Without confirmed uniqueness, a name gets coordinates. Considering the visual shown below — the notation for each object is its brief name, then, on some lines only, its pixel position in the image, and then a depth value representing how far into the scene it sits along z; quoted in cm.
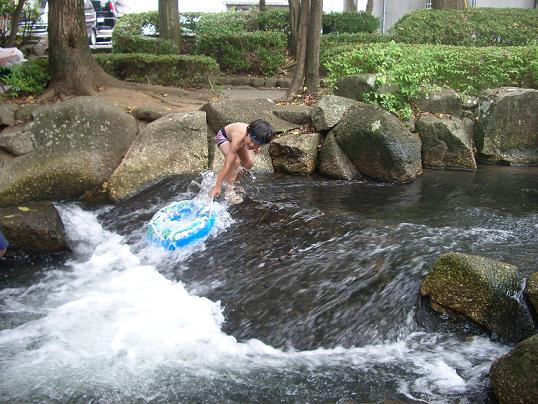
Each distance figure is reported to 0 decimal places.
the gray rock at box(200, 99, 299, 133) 891
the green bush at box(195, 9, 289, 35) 1716
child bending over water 634
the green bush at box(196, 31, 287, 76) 1517
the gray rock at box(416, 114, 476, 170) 875
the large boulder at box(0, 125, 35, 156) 821
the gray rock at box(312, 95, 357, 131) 860
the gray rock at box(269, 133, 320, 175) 844
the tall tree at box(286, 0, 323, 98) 1065
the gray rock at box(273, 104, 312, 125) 907
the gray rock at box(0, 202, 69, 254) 658
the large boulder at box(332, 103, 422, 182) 807
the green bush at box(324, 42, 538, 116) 951
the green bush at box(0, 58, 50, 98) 936
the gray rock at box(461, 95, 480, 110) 939
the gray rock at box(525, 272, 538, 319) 434
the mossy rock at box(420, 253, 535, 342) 444
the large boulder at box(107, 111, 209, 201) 802
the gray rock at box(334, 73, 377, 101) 915
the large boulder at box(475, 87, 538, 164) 902
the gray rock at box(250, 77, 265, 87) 1453
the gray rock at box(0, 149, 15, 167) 812
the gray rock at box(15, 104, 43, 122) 858
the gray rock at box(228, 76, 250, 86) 1450
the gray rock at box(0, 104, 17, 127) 857
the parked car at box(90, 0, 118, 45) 2130
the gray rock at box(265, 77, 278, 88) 1457
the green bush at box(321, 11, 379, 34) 1920
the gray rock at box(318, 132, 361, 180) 830
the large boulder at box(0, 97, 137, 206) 791
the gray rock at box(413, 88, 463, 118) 930
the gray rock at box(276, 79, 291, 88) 1450
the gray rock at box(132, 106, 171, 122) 903
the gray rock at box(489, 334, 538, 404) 341
